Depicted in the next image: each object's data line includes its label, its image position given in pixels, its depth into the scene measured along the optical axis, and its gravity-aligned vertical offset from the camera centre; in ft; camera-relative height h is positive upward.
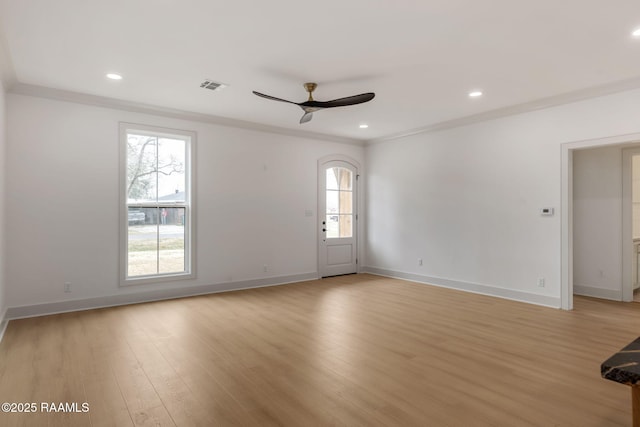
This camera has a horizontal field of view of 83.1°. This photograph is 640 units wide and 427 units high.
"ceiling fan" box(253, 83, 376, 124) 12.81 +4.10
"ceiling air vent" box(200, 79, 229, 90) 14.16 +5.16
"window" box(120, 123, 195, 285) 17.01 +0.47
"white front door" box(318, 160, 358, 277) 23.70 -0.28
